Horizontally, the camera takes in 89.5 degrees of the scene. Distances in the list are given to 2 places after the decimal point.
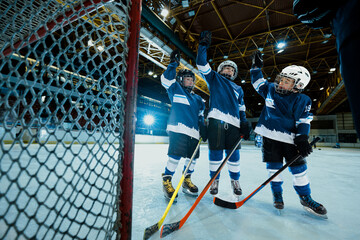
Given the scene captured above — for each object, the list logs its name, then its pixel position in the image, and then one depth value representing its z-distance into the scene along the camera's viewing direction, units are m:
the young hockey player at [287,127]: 1.59
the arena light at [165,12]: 5.63
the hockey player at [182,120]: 1.95
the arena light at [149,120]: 17.38
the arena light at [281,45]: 7.36
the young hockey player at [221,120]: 1.90
